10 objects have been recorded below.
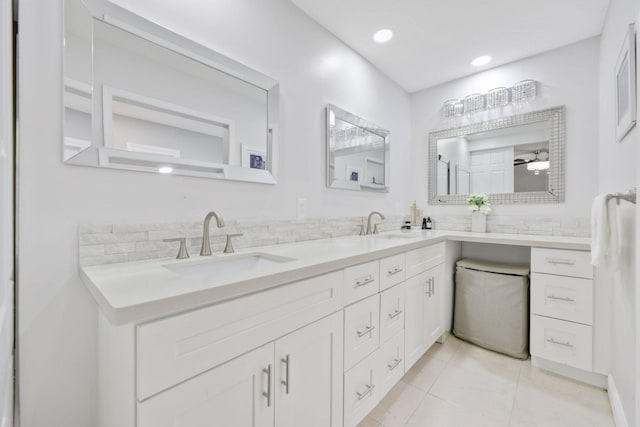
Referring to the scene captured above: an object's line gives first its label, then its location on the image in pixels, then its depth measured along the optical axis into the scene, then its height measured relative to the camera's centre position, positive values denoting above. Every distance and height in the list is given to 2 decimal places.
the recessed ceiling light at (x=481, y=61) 2.38 +1.37
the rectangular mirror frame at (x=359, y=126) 1.99 +0.72
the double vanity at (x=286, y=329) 0.68 -0.43
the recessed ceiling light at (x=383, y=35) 2.04 +1.37
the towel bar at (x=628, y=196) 1.12 +0.07
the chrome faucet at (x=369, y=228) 2.26 -0.14
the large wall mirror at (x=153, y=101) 1.00 +0.49
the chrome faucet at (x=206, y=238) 1.23 -0.13
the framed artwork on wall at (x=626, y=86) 1.19 +0.62
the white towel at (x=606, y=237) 1.29 -0.12
